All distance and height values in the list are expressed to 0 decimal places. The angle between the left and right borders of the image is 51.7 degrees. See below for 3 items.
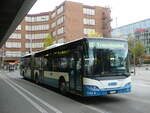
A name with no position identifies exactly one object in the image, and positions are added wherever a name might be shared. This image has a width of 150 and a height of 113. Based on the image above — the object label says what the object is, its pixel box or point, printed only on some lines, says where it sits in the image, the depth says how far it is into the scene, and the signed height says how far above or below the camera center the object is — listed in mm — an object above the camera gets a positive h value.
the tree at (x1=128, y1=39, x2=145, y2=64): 55977 +3660
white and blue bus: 6763 -280
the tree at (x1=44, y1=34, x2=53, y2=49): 42685 +5671
